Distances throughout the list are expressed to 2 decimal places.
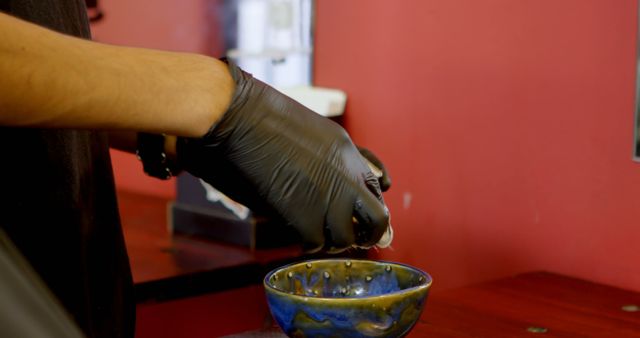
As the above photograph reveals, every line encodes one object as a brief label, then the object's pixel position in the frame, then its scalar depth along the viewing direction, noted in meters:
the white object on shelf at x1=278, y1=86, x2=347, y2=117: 2.26
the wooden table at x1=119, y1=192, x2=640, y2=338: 1.38
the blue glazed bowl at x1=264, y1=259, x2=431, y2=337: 1.00
